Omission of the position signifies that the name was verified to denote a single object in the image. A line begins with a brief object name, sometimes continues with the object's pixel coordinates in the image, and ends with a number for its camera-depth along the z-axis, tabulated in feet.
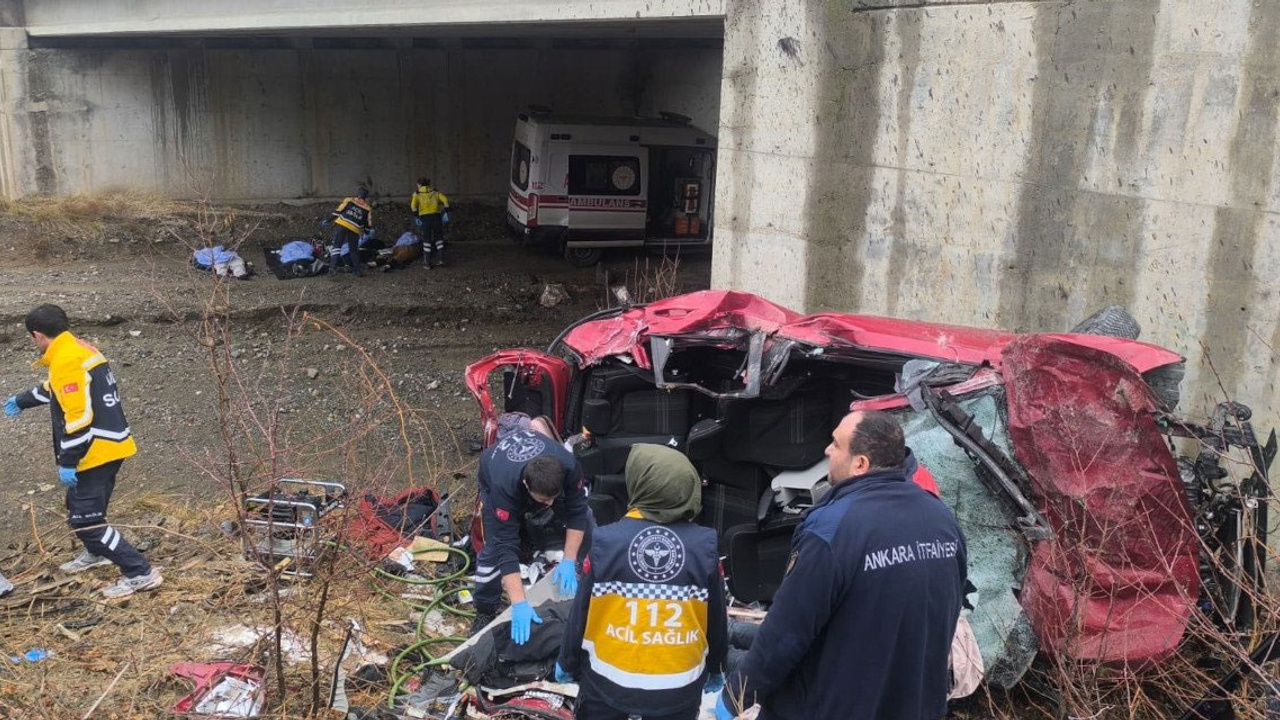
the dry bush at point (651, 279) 44.67
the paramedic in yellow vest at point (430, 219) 49.88
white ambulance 50.08
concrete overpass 17.17
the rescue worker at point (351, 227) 47.80
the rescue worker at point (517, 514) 14.57
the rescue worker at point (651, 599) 9.93
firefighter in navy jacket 8.89
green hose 14.87
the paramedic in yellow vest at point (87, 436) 17.79
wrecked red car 13.38
